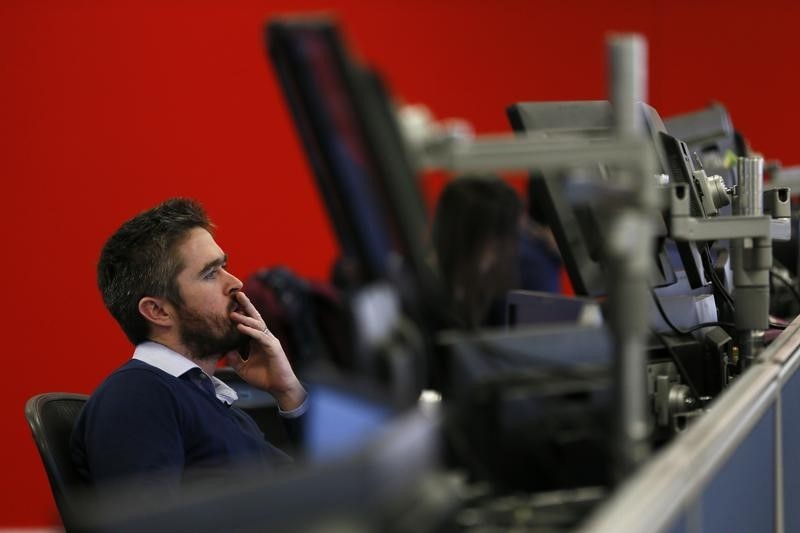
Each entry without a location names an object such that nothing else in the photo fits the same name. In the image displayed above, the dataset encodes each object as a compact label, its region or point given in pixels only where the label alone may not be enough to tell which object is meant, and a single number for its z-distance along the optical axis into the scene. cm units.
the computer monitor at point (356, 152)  418
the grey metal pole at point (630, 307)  423
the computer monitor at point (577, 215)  462
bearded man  471
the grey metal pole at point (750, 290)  487
